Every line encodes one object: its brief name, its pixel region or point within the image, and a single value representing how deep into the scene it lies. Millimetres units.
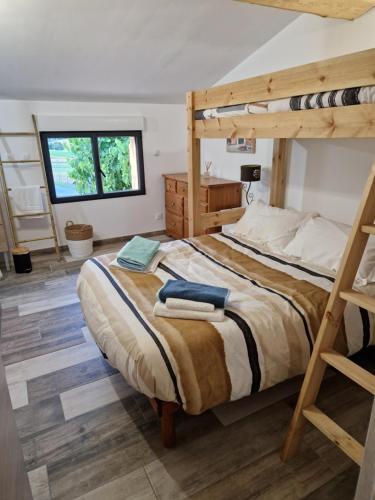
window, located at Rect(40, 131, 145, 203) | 4219
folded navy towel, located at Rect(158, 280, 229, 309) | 1684
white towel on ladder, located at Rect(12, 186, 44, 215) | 3887
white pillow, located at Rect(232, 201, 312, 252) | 2717
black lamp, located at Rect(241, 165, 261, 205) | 3428
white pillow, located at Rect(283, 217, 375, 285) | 2082
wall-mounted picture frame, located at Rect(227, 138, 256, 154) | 3796
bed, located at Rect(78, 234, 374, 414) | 1478
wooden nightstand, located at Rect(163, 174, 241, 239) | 3957
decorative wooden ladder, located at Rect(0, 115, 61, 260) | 3832
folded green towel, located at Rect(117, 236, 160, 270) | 2293
